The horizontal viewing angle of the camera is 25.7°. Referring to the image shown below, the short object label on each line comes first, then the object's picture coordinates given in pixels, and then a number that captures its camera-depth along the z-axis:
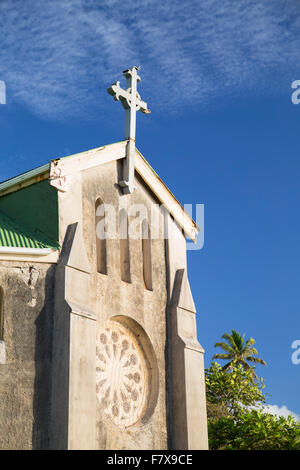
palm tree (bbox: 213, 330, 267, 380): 45.53
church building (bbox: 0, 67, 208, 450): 13.48
